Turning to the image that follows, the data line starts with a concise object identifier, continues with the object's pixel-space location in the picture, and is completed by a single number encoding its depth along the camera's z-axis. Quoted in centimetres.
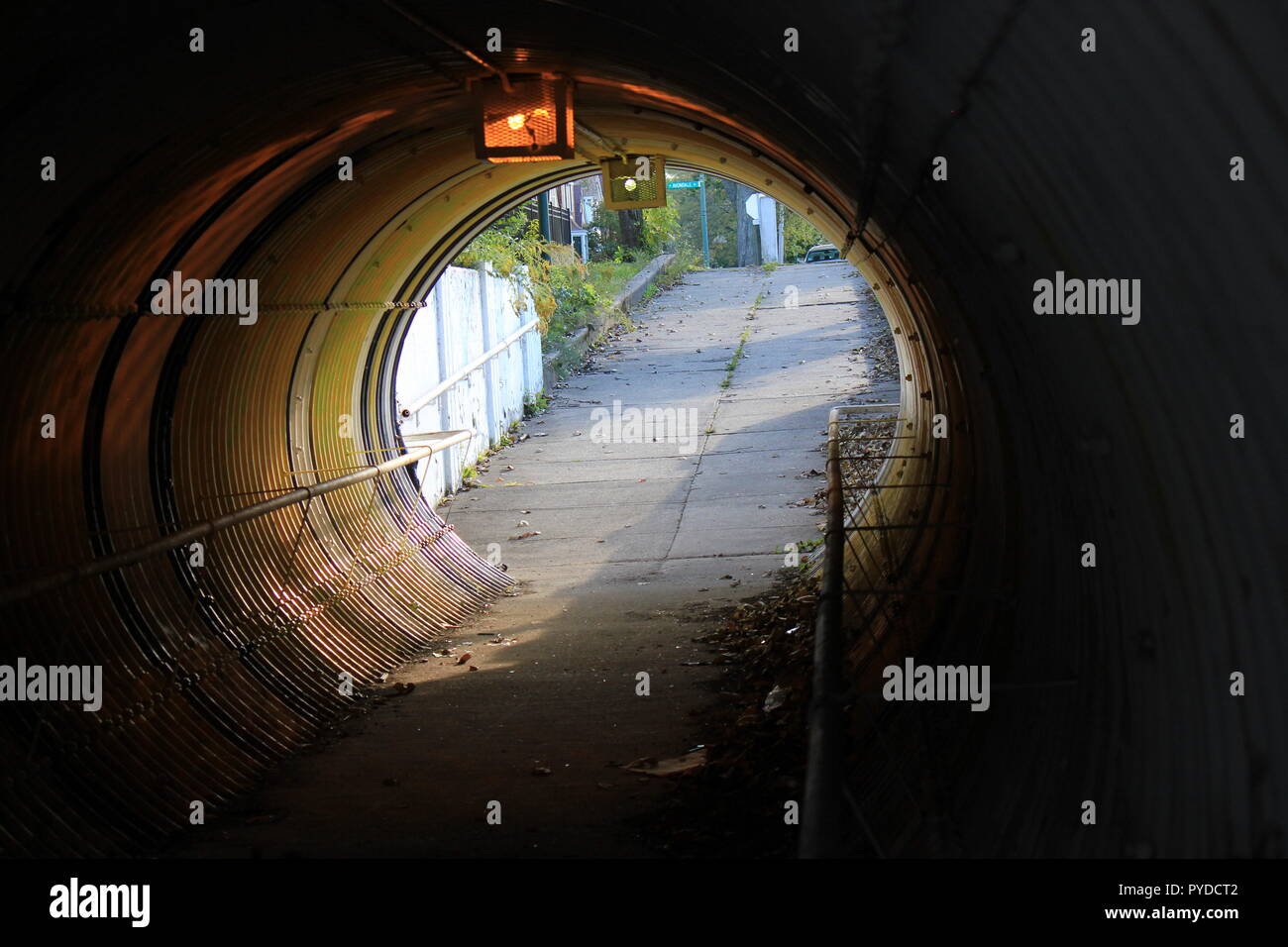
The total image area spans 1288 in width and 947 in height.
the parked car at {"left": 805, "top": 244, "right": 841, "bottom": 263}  4050
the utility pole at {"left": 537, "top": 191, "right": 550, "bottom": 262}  2455
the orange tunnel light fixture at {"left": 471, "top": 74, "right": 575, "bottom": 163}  889
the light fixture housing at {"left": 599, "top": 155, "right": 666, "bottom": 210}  1366
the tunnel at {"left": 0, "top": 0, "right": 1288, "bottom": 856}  265
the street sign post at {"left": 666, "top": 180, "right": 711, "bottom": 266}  4491
